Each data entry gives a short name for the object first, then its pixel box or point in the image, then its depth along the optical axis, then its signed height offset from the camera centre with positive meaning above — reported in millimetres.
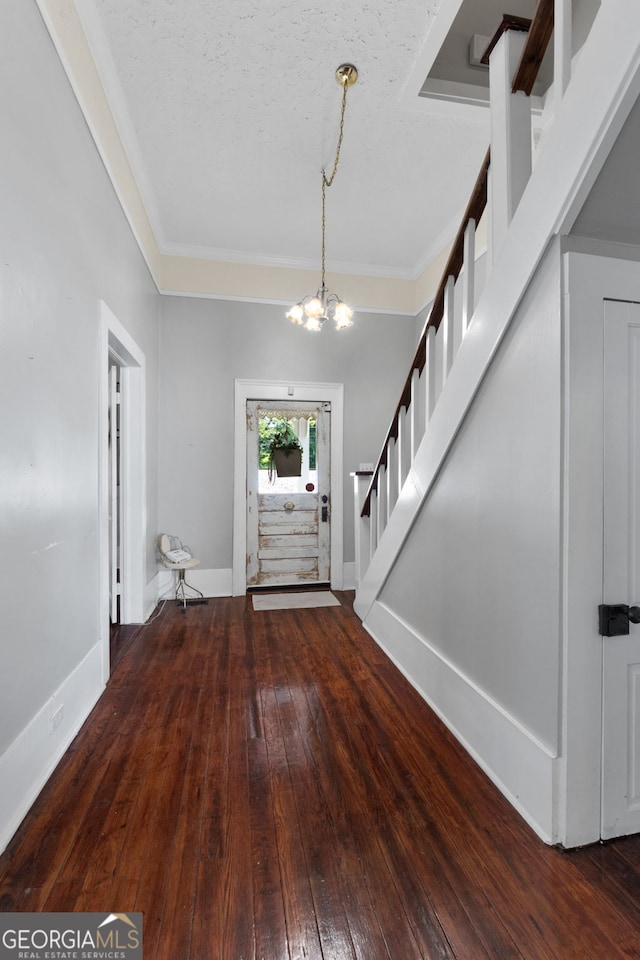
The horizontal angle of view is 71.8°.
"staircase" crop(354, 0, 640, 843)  1332 +258
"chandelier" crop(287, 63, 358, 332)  3393 +1298
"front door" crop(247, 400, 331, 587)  4738 -316
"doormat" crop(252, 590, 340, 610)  4254 -1252
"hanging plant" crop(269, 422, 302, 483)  4766 +235
